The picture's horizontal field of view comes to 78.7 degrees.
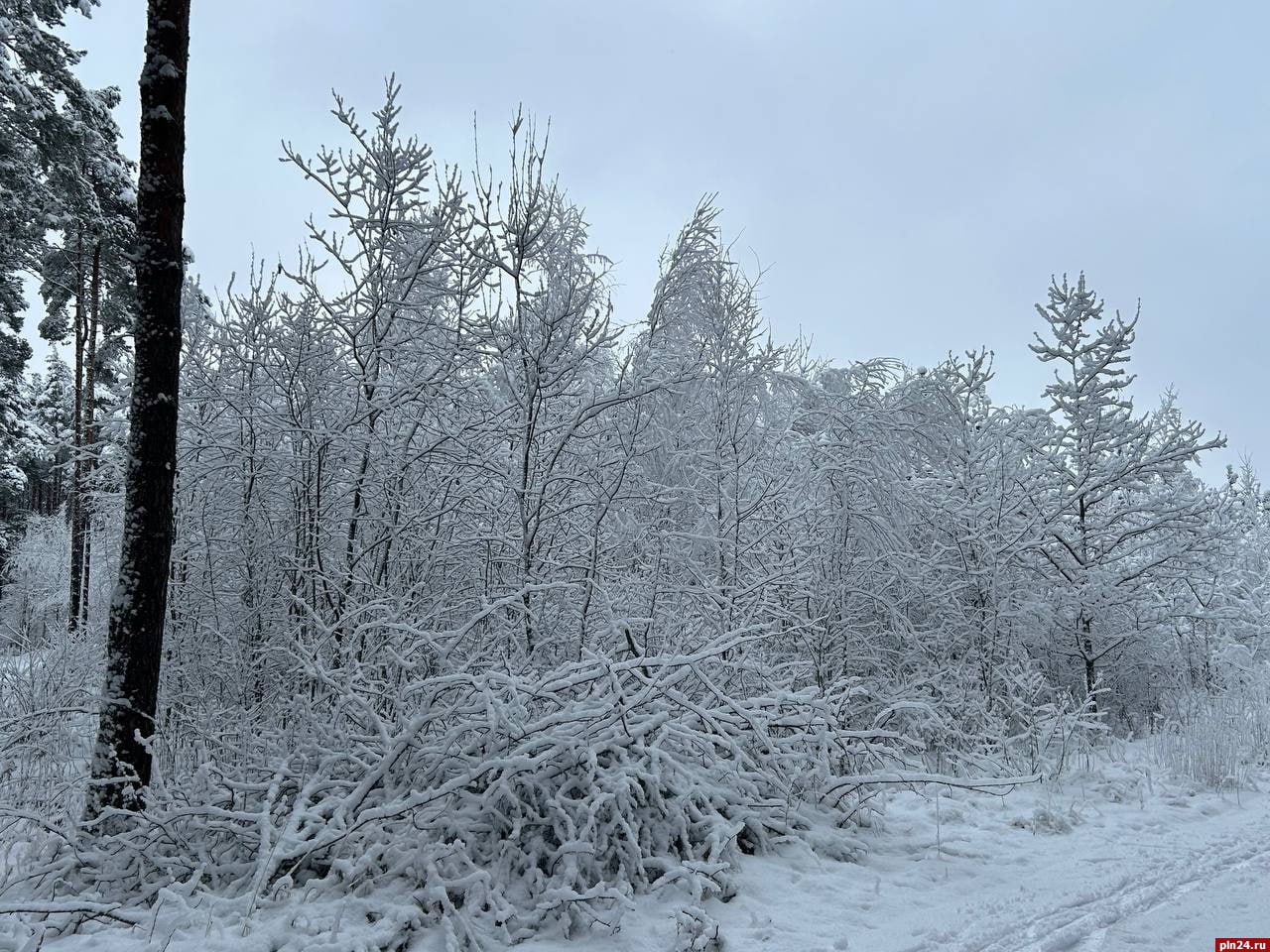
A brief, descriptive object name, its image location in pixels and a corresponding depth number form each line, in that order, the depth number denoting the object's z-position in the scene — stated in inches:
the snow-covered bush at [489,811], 149.9
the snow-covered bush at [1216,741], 268.4
